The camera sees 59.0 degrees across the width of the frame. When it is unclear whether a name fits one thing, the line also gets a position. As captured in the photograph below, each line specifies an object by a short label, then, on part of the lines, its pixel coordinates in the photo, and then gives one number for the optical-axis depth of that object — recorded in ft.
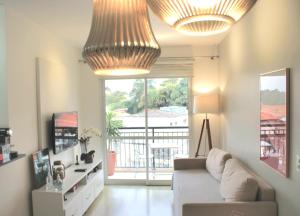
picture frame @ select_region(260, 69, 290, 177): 6.74
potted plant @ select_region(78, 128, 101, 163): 15.01
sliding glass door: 16.57
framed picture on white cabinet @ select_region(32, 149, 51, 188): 10.65
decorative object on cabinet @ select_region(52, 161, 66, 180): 11.18
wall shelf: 8.17
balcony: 16.76
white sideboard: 10.10
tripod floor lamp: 14.66
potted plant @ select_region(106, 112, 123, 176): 16.94
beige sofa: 7.78
